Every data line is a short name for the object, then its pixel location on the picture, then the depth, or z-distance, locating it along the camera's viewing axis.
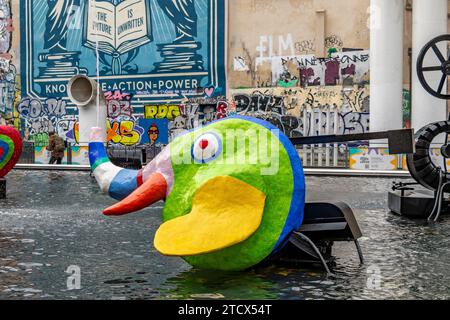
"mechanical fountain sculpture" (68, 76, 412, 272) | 5.86
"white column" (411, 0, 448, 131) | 21.77
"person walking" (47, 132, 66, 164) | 23.91
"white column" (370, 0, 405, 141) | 22.44
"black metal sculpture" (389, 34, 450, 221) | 10.62
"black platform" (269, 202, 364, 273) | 6.48
